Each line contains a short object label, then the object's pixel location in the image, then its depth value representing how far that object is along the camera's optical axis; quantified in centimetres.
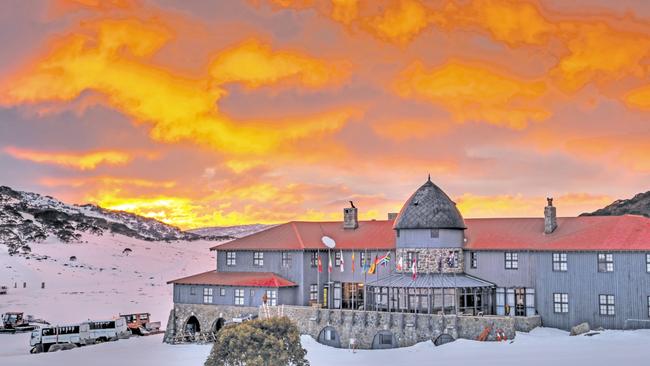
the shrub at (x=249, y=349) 3803
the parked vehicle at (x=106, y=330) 5741
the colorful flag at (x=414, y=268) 5352
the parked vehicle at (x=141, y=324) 6344
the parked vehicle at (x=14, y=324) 6166
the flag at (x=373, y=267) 5756
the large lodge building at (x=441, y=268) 4900
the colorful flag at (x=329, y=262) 5962
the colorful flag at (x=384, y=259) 5733
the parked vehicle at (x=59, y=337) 5419
